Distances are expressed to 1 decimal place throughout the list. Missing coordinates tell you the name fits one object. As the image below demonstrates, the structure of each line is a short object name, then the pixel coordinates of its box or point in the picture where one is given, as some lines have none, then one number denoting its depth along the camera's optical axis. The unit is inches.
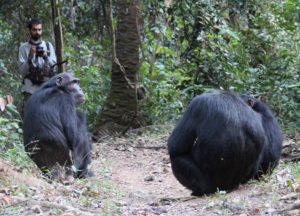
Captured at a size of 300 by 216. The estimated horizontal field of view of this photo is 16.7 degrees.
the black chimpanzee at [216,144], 384.1
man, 637.6
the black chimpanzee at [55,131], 462.9
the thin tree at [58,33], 685.5
